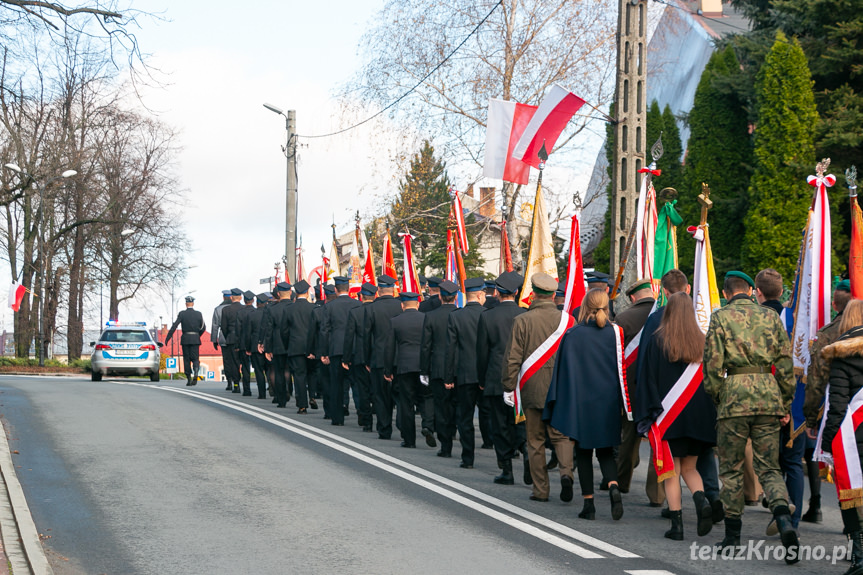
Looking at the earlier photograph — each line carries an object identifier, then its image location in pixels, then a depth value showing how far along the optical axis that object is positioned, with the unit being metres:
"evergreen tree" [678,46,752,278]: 28.27
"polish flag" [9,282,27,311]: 48.30
